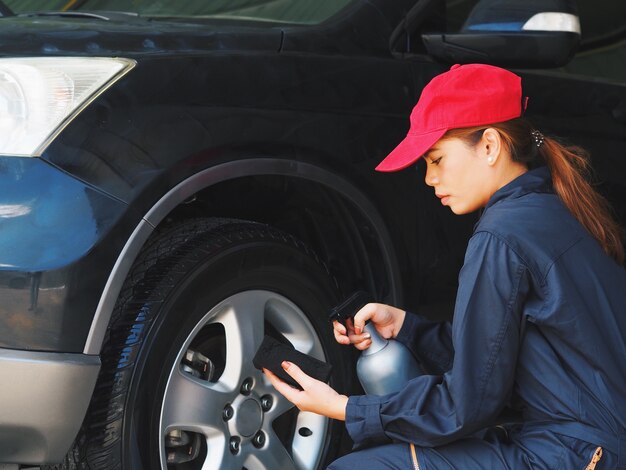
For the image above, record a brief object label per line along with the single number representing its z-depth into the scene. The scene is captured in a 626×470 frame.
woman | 1.78
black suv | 1.88
